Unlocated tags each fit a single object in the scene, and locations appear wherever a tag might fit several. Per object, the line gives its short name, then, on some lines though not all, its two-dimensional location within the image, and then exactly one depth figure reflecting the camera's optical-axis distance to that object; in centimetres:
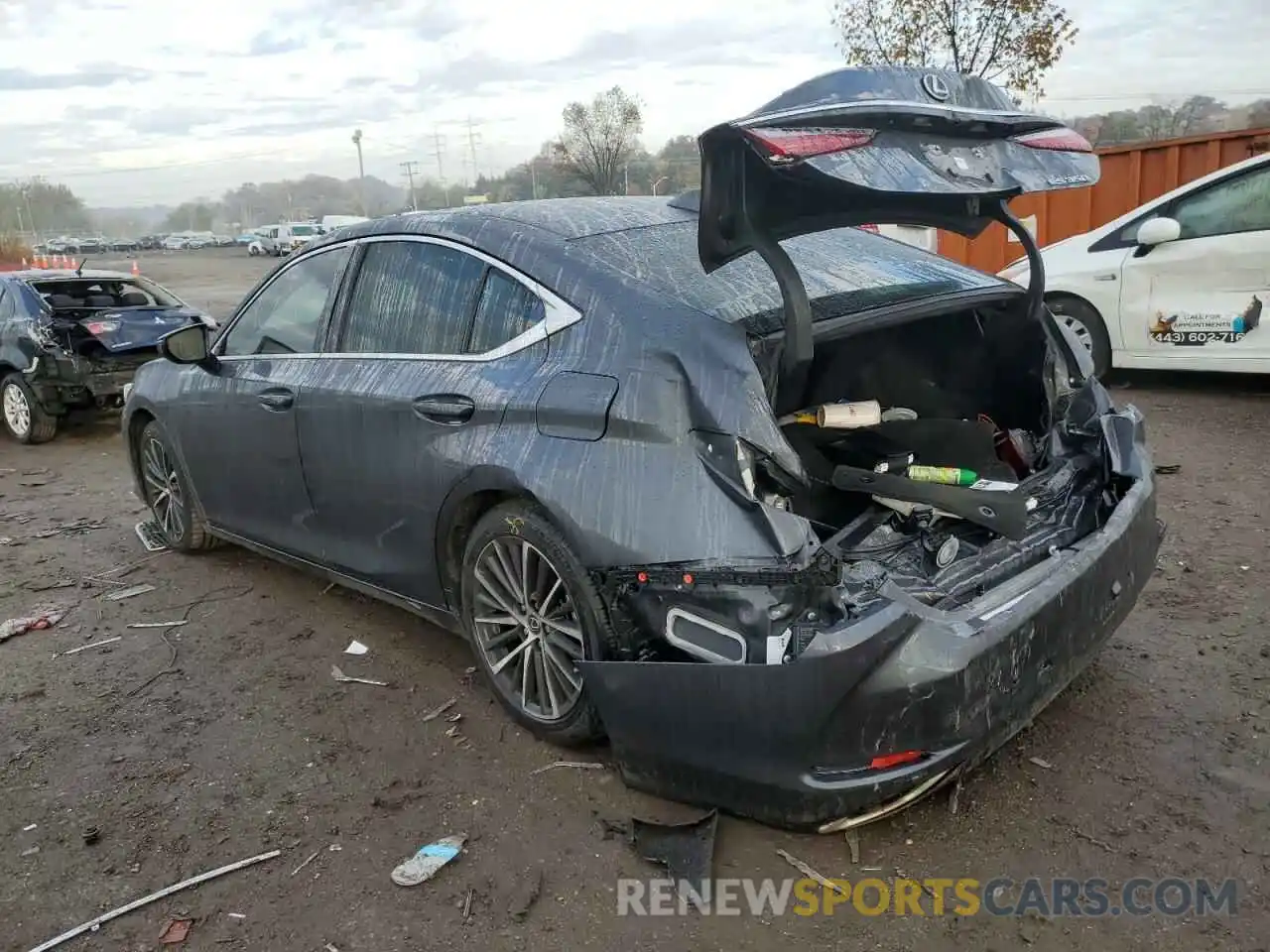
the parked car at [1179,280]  673
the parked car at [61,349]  847
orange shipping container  1005
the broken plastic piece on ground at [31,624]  448
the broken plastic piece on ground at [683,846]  256
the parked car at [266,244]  5451
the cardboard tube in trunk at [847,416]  314
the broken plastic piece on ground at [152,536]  556
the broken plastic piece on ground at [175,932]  247
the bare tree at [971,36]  1409
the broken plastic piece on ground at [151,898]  250
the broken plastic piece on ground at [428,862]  263
